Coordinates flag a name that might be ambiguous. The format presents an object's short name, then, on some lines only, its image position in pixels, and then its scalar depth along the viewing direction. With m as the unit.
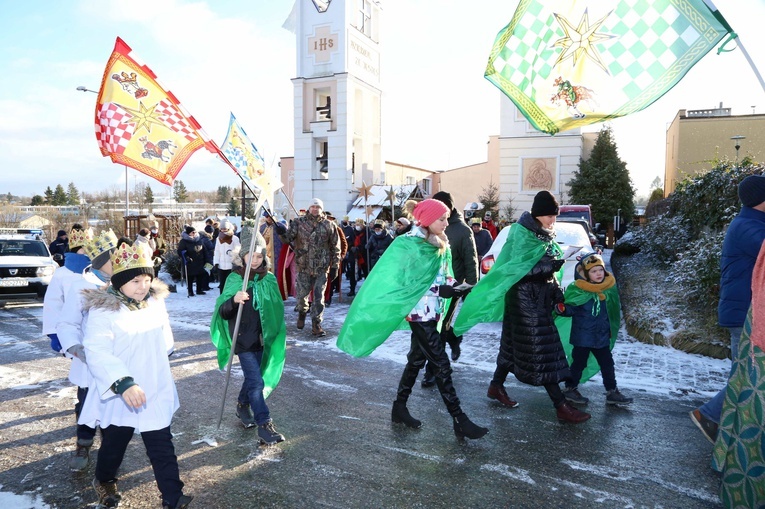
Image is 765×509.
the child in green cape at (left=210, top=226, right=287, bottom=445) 4.54
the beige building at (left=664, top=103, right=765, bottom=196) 29.36
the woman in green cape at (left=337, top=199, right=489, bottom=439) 4.70
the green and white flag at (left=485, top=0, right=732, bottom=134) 3.95
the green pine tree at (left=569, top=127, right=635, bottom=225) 27.81
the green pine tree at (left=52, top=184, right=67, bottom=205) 68.25
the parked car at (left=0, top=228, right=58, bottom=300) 12.14
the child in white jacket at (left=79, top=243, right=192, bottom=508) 3.24
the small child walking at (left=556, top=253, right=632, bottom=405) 5.37
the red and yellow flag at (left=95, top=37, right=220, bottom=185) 7.12
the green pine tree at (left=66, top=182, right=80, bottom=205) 68.25
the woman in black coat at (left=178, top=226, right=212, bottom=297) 13.67
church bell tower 31.94
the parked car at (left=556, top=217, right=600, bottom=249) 11.47
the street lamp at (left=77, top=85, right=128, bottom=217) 19.25
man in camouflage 9.04
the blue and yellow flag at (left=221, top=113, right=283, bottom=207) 4.58
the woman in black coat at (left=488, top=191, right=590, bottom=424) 4.93
